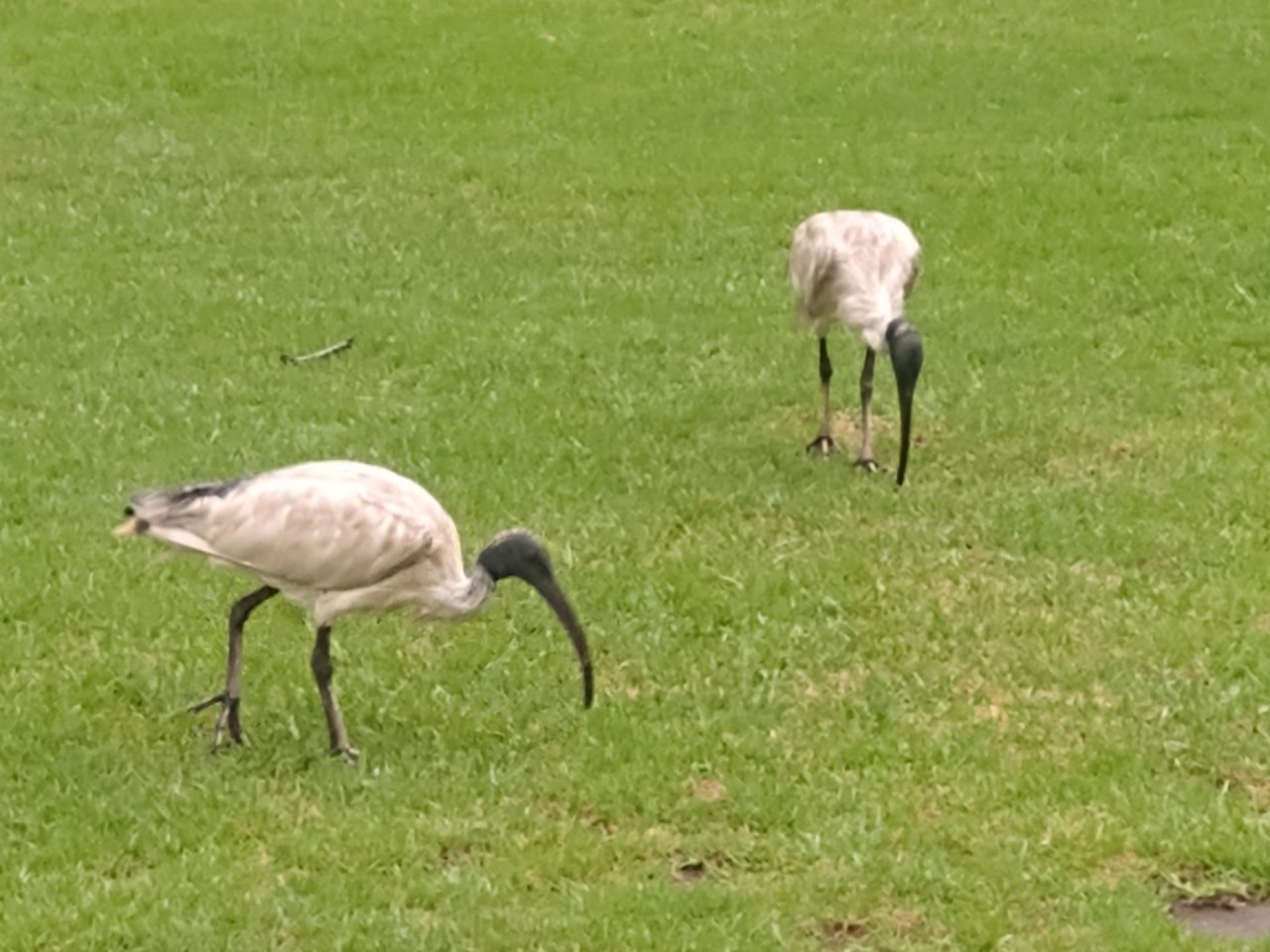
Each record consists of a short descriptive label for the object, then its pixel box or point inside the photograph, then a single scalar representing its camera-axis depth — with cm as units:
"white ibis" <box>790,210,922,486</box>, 1009
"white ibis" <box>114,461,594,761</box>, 671
